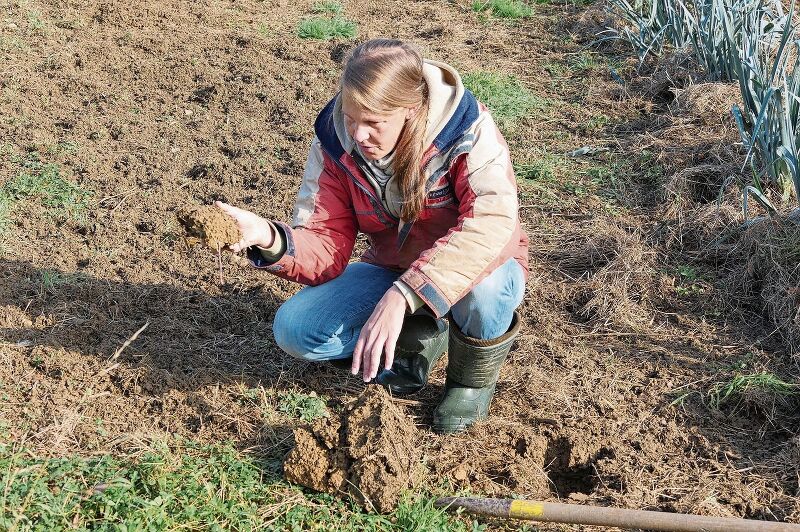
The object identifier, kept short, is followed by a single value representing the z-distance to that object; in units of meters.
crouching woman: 2.61
